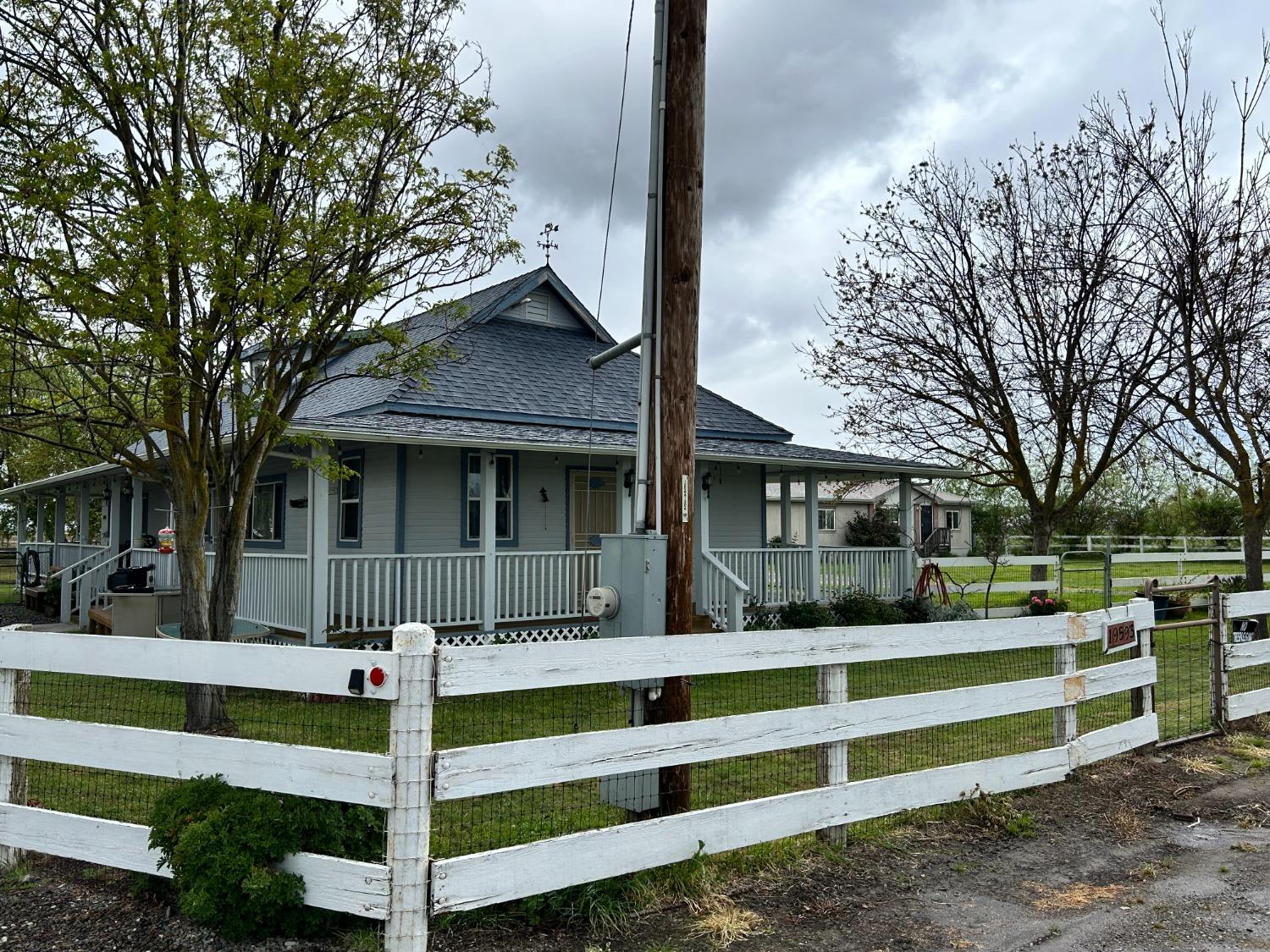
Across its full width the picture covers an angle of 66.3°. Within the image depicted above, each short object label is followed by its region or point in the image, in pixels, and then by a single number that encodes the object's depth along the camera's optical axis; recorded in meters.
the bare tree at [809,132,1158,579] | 17.23
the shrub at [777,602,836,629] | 15.10
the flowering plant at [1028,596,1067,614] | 17.38
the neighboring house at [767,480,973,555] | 46.12
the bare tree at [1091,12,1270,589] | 14.62
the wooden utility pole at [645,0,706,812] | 5.06
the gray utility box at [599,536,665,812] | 4.86
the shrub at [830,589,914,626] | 15.95
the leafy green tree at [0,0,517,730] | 7.42
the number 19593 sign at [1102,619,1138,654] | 6.81
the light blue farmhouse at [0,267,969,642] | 12.61
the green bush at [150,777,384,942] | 3.72
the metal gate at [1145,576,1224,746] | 7.95
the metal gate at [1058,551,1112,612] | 16.42
